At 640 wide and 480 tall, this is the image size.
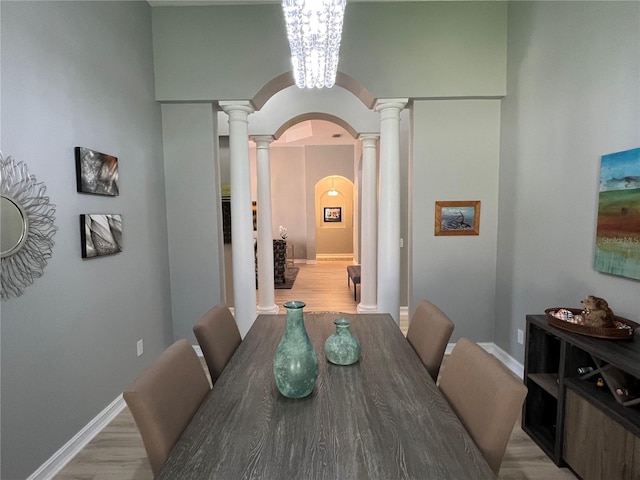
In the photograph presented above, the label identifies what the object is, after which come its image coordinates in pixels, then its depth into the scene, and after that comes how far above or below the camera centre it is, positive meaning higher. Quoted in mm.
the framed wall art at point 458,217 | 3053 +34
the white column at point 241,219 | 3105 +31
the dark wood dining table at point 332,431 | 850 -643
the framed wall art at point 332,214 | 11001 +255
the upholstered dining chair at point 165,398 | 976 -587
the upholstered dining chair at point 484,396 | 977 -590
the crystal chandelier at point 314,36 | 1430 +917
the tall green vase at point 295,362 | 1130 -494
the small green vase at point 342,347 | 1427 -555
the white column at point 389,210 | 3083 +108
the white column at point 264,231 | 4363 -124
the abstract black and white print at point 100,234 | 2027 -75
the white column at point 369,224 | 4328 -37
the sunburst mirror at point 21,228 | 1484 -20
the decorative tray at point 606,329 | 1559 -548
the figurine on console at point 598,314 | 1614 -473
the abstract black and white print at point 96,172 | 1991 +335
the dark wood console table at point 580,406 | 1395 -928
